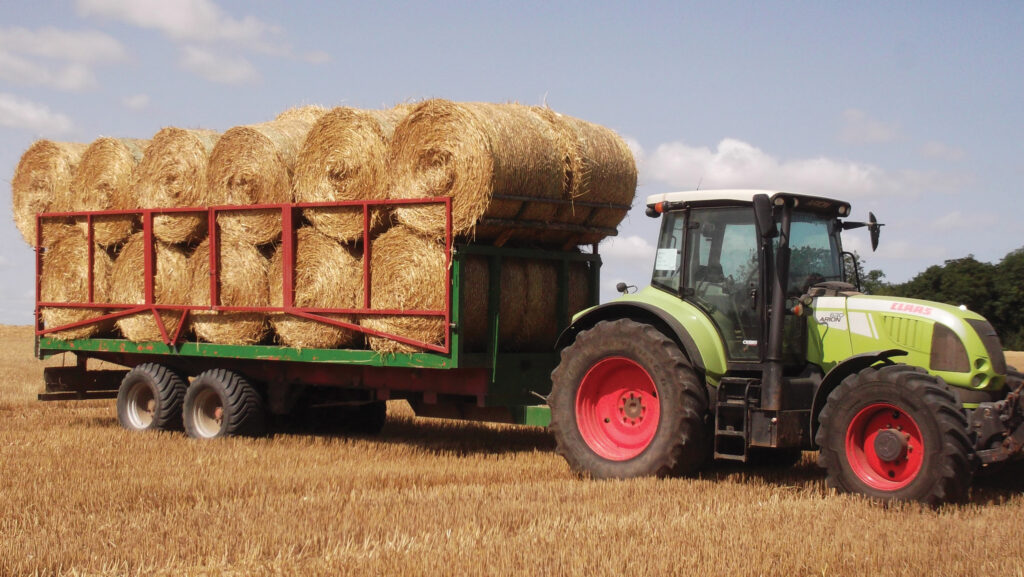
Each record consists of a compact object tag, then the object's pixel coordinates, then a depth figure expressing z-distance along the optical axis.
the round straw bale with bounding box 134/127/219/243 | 11.34
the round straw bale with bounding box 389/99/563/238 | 9.10
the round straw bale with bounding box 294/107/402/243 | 9.88
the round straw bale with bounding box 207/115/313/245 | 10.64
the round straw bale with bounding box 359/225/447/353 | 9.42
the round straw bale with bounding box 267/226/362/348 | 10.09
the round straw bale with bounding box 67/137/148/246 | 12.02
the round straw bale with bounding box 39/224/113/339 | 12.35
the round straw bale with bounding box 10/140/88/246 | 12.68
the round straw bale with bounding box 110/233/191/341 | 11.53
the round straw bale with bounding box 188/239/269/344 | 10.80
